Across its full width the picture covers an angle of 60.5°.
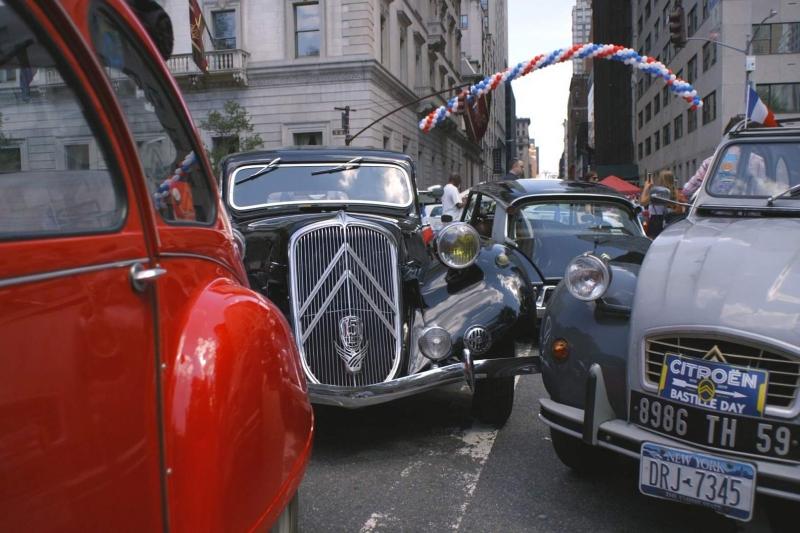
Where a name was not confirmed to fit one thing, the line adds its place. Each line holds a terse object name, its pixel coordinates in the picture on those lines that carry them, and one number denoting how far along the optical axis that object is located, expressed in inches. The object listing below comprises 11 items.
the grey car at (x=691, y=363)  96.4
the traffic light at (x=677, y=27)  740.0
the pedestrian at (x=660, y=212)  386.3
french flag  312.2
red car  48.3
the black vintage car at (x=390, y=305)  155.7
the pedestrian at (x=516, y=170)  513.9
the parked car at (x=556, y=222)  278.7
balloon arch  673.6
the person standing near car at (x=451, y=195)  524.0
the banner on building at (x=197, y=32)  709.9
